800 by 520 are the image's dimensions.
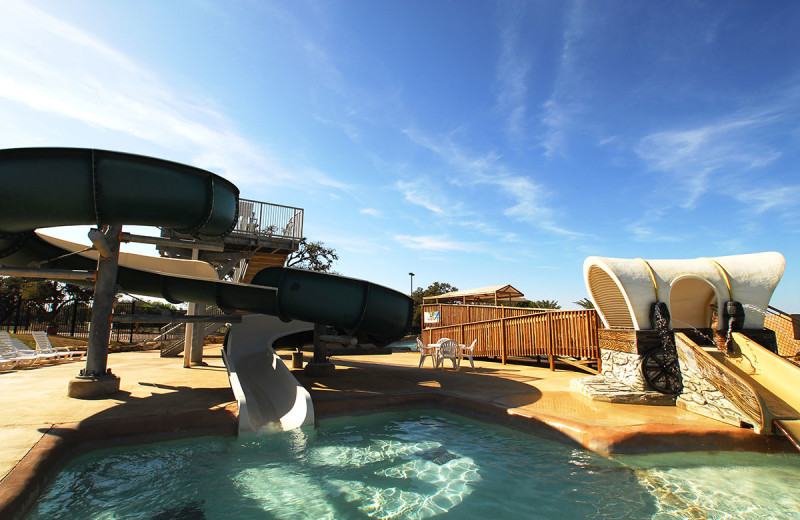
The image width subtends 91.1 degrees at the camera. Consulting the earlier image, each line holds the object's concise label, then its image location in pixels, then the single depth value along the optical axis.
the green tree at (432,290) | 49.01
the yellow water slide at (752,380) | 4.77
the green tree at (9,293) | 26.81
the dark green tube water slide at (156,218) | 5.30
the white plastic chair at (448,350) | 10.79
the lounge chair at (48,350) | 11.36
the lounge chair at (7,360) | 9.66
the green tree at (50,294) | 25.90
